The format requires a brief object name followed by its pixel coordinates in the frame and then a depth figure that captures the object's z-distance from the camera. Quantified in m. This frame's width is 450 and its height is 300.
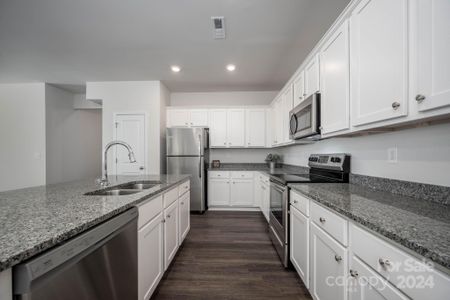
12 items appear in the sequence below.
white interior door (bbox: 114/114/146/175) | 4.14
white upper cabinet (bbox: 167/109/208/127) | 4.42
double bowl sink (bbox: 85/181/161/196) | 1.61
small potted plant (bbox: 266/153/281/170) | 4.26
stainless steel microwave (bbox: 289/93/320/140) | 2.01
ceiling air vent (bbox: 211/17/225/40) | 2.22
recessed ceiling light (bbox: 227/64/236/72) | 3.41
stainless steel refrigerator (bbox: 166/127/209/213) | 3.98
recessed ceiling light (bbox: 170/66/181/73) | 3.47
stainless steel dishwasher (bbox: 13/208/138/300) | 0.61
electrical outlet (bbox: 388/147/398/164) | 1.44
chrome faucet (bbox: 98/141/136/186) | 1.85
